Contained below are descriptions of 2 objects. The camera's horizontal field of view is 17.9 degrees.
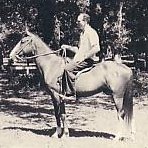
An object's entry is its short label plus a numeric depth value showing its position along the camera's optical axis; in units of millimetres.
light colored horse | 11984
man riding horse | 11805
